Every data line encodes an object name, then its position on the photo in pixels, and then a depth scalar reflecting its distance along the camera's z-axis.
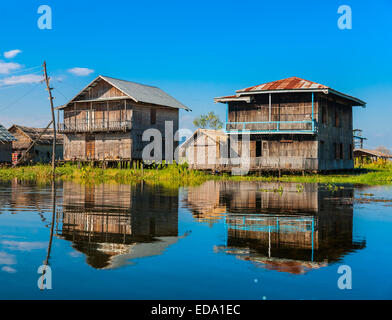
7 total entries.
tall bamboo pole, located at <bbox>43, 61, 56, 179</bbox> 36.81
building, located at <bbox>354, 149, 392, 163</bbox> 55.67
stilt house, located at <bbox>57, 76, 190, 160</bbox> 41.72
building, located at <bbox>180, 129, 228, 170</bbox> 34.82
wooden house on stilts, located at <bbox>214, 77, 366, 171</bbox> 31.61
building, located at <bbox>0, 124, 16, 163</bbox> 46.27
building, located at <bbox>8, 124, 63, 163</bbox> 54.97
